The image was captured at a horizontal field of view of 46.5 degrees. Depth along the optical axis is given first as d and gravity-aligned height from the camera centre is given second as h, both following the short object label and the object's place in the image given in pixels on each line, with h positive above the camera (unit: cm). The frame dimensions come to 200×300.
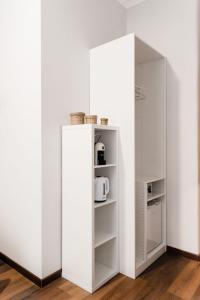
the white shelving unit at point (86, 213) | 180 -54
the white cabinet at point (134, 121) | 199 +27
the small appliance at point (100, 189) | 196 -34
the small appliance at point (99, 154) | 200 -5
